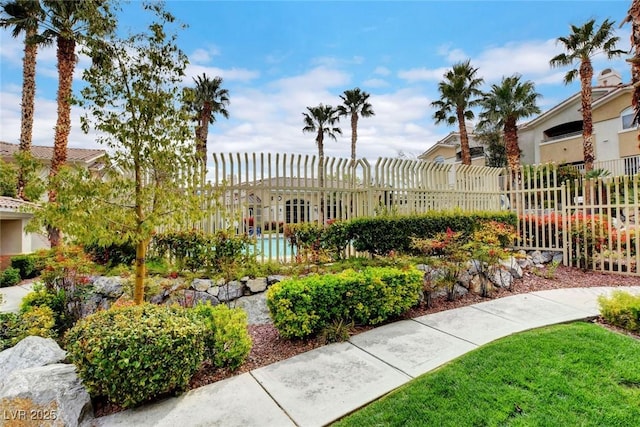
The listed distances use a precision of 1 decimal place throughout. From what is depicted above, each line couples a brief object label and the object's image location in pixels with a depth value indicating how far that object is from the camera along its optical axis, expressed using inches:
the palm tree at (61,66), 448.1
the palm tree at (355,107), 1037.8
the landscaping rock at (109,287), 221.8
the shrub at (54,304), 211.5
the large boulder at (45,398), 100.0
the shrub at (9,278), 375.6
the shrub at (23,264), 410.9
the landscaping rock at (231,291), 220.8
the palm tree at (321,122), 1079.0
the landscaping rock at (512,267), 271.4
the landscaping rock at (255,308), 211.0
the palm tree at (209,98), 817.5
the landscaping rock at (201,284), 221.0
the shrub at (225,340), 136.9
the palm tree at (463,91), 845.8
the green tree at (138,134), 143.9
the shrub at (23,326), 166.6
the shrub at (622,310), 165.0
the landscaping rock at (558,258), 323.6
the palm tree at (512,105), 791.7
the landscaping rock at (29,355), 130.6
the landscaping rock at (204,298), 217.3
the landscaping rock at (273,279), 233.8
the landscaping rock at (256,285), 228.7
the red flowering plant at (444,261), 219.8
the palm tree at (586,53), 631.2
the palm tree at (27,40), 471.8
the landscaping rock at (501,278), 253.4
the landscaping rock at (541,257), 324.8
